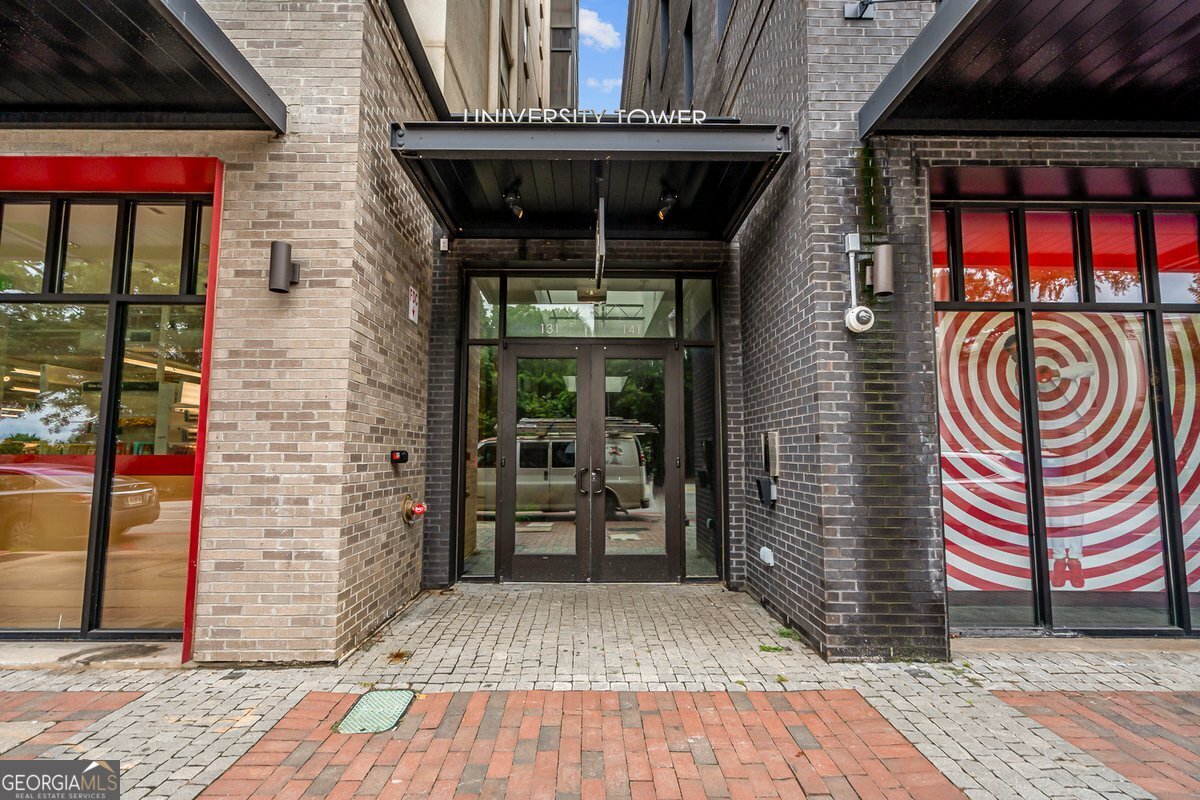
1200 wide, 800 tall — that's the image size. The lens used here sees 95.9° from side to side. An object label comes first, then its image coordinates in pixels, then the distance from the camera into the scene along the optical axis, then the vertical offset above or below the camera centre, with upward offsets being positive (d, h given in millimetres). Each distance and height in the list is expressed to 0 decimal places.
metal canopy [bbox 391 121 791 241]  3871 +2204
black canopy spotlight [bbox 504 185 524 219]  4621 +2122
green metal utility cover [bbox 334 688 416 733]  2797 -1441
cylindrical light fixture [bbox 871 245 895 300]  3676 +1209
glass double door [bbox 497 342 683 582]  5504 -166
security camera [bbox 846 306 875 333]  3678 +876
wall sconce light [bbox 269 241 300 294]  3602 +1178
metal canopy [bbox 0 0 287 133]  2859 +2262
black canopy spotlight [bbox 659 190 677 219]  4660 +2139
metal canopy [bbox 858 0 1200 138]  2879 +2294
